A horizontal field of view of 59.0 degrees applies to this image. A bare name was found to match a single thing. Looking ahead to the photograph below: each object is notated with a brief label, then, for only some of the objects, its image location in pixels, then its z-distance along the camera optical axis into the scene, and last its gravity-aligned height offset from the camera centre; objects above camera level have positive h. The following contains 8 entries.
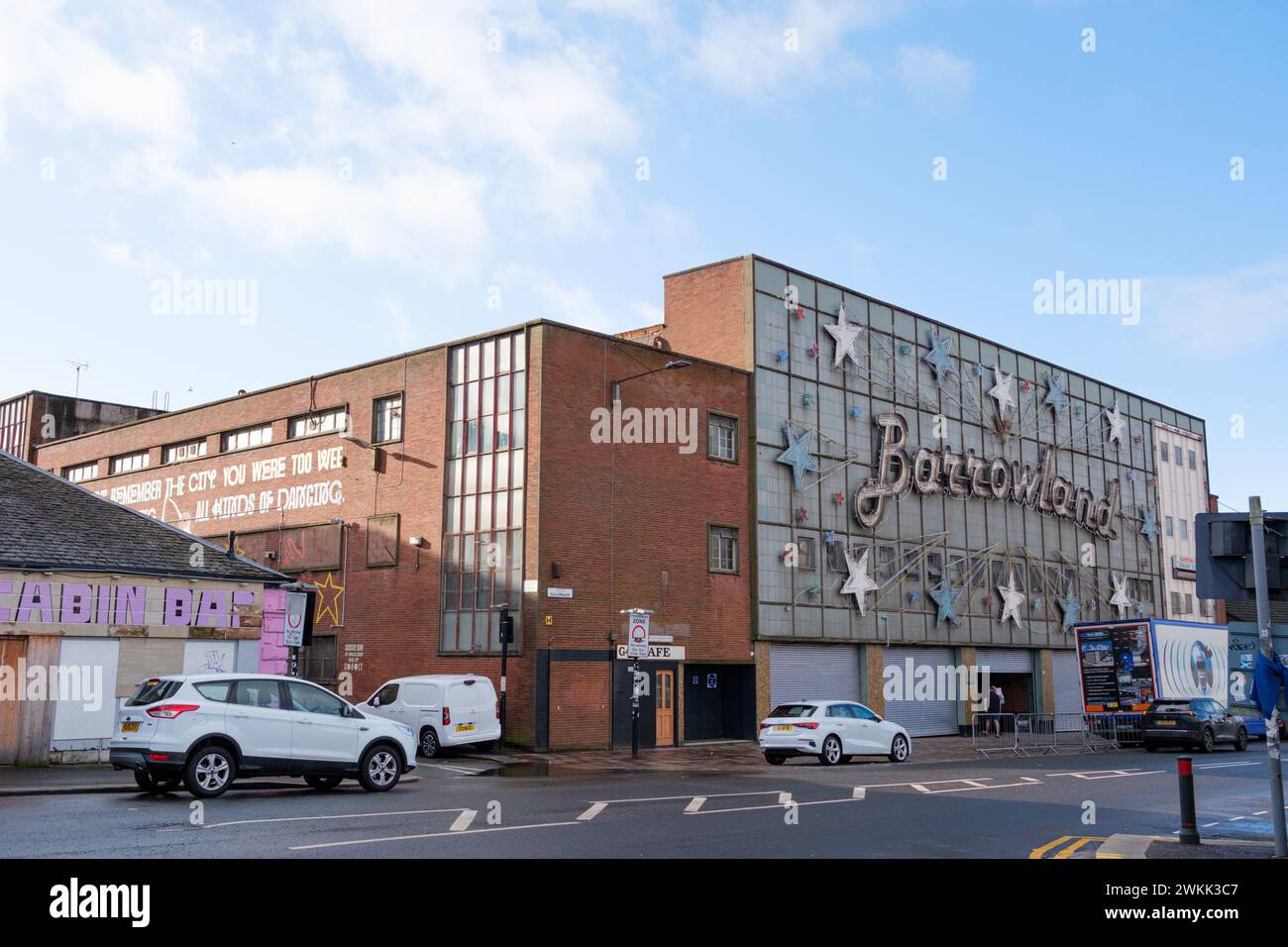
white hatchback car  24.89 -2.11
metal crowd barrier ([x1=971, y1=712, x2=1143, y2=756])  32.53 -2.96
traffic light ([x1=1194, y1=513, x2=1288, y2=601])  10.79 +0.77
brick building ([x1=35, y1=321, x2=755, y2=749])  29.03 +3.14
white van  25.64 -1.65
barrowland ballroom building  35.09 +4.89
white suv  15.04 -1.36
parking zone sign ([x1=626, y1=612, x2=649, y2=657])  26.62 -0.04
